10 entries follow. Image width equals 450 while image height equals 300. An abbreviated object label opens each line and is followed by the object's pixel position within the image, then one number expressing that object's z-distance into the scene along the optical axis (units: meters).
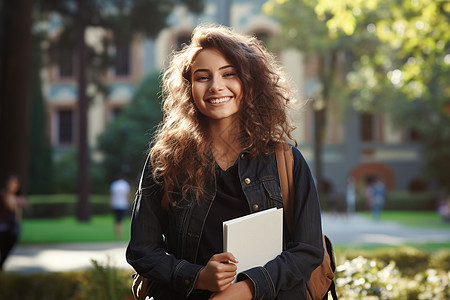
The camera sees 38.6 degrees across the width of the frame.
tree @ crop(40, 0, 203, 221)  22.06
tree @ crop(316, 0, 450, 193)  8.80
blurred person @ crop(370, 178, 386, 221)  27.09
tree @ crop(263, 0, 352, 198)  25.09
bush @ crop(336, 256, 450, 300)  4.95
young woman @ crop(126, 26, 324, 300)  2.28
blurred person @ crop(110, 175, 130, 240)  16.66
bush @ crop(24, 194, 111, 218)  28.47
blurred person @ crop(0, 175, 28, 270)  9.43
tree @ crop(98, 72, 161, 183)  32.06
